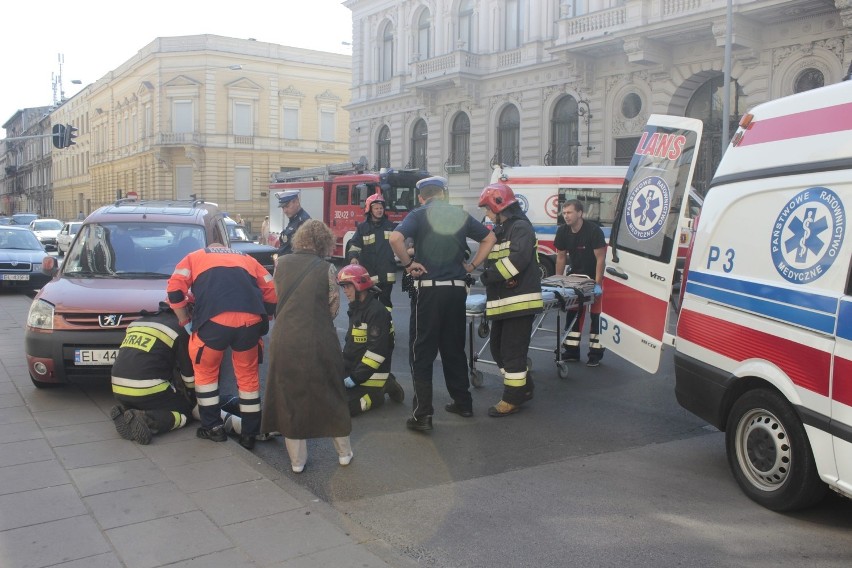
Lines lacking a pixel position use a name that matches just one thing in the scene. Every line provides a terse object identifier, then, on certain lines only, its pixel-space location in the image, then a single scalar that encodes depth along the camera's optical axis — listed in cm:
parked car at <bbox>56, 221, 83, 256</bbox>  2606
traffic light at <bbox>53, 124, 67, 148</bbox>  2889
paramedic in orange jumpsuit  525
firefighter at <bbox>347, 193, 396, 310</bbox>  807
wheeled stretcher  712
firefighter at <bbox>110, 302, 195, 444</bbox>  554
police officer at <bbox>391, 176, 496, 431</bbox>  586
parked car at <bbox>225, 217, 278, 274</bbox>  1065
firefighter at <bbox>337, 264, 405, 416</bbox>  636
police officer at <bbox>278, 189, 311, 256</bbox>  838
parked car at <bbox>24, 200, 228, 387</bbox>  628
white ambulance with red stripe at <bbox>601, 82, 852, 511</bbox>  383
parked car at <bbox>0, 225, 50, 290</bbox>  1476
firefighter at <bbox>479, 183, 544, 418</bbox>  616
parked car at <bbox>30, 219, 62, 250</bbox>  2952
